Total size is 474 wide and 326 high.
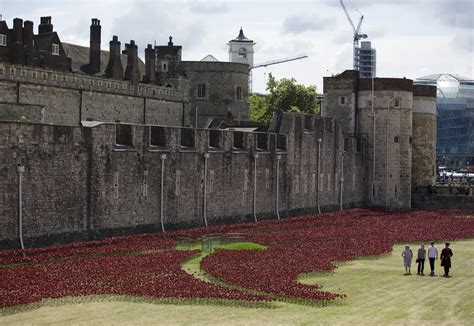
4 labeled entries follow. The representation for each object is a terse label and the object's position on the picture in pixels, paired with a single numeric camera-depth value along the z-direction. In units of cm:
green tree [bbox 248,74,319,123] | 11875
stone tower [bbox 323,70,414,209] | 7669
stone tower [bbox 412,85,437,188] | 8094
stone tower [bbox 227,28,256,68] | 19450
